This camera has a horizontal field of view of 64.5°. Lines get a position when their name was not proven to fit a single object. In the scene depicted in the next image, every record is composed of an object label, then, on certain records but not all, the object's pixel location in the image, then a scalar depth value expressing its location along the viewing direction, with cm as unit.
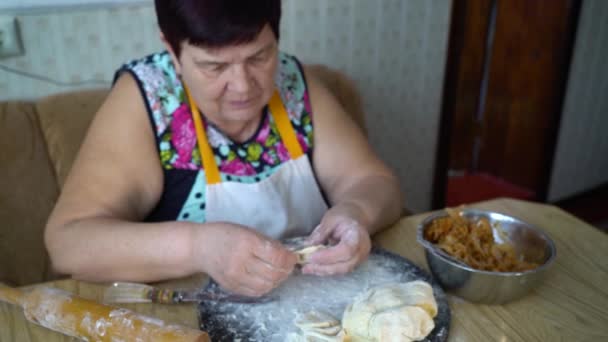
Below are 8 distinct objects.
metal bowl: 85
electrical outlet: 145
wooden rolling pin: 72
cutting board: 80
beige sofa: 135
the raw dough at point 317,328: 77
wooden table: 82
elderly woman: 94
